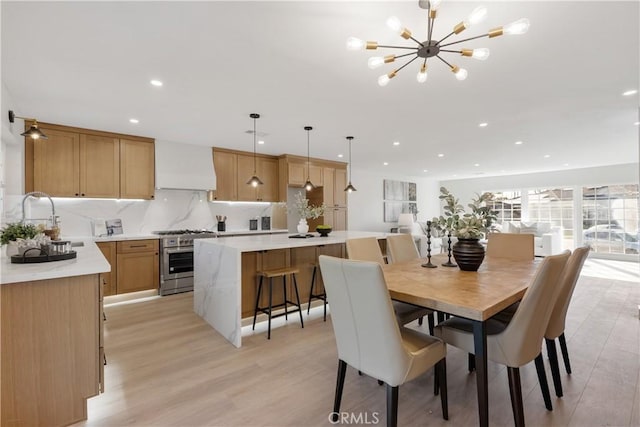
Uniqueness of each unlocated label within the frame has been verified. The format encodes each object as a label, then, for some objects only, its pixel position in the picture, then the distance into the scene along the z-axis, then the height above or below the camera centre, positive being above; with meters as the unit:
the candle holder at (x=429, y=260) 2.41 -0.41
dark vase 2.24 -0.32
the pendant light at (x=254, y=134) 3.59 +1.18
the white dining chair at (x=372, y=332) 1.41 -0.62
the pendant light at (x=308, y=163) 4.10 +1.01
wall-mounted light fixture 2.68 +0.74
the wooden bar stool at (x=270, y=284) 2.95 -0.77
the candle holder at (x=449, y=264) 2.50 -0.45
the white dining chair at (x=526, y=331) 1.48 -0.64
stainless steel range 4.41 -0.73
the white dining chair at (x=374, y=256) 2.28 -0.41
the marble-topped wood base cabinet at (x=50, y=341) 1.57 -0.72
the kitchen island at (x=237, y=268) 2.80 -0.61
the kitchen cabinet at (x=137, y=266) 4.12 -0.75
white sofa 7.14 -0.59
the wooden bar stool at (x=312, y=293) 3.55 -0.98
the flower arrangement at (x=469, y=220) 2.29 -0.07
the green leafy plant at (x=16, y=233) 1.95 -0.12
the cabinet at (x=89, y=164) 3.83 +0.69
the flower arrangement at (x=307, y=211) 3.83 +0.01
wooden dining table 1.44 -0.46
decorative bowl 4.00 -0.26
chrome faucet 2.58 -0.04
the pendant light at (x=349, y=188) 5.02 +0.41
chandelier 1.52 +0.98
